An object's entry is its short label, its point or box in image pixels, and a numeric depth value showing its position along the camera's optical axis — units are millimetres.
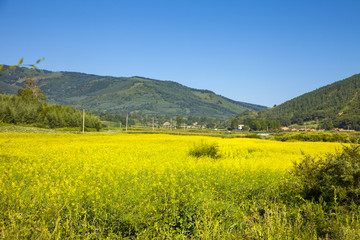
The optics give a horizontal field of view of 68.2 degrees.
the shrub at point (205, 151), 17497
